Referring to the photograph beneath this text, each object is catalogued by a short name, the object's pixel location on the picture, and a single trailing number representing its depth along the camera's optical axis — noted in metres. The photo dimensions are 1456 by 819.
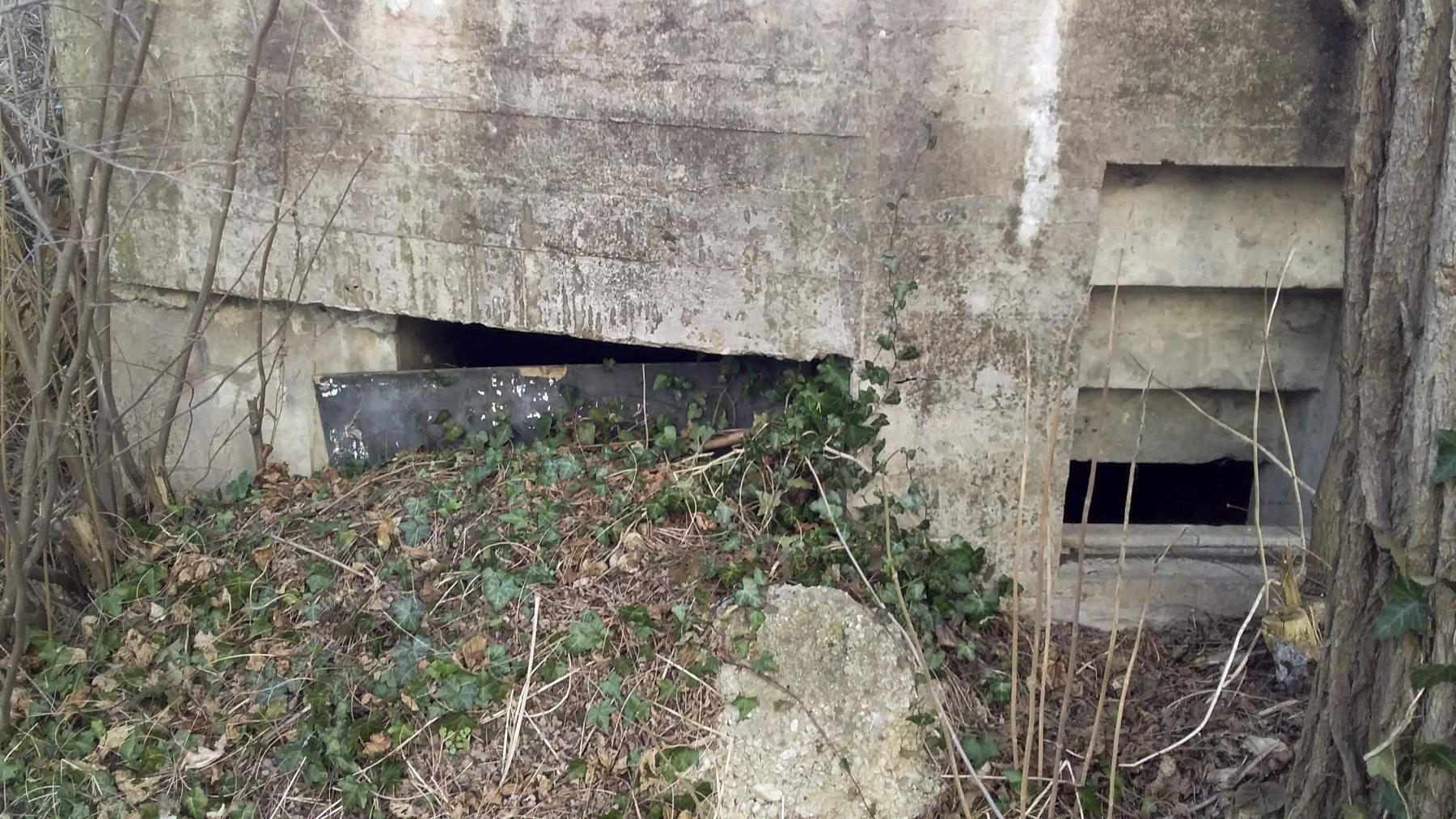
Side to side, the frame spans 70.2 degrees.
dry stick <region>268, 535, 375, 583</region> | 3.57
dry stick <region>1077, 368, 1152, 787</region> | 2.32
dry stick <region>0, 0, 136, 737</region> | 3.25
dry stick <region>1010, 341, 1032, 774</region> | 2.19
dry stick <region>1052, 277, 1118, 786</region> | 2.26
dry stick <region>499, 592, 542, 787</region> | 3.08
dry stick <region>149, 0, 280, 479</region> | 3.44
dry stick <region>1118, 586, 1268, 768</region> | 2.99
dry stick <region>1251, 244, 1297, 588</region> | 2.87
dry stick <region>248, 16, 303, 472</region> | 3.68
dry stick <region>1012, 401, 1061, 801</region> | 2.17
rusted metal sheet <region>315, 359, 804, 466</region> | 3.98
